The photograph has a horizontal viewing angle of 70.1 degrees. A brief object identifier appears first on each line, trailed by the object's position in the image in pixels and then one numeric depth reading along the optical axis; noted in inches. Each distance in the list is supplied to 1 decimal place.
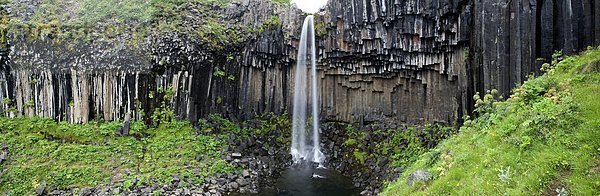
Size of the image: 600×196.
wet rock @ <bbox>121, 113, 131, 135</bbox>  888.9
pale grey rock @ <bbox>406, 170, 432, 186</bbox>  398.9
